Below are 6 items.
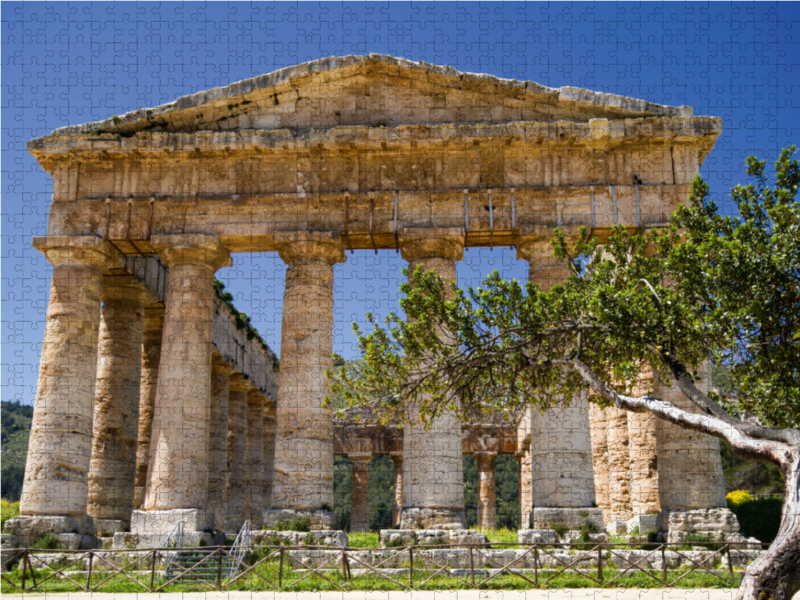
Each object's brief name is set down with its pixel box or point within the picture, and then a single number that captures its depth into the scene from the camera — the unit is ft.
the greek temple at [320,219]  68.13
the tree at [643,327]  45.27
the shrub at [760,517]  89.10
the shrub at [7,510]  111.43
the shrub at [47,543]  64.23
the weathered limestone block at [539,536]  63.87
